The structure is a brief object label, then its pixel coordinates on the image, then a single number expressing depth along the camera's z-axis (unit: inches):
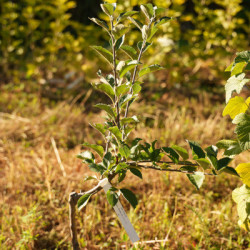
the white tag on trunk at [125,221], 62.2
